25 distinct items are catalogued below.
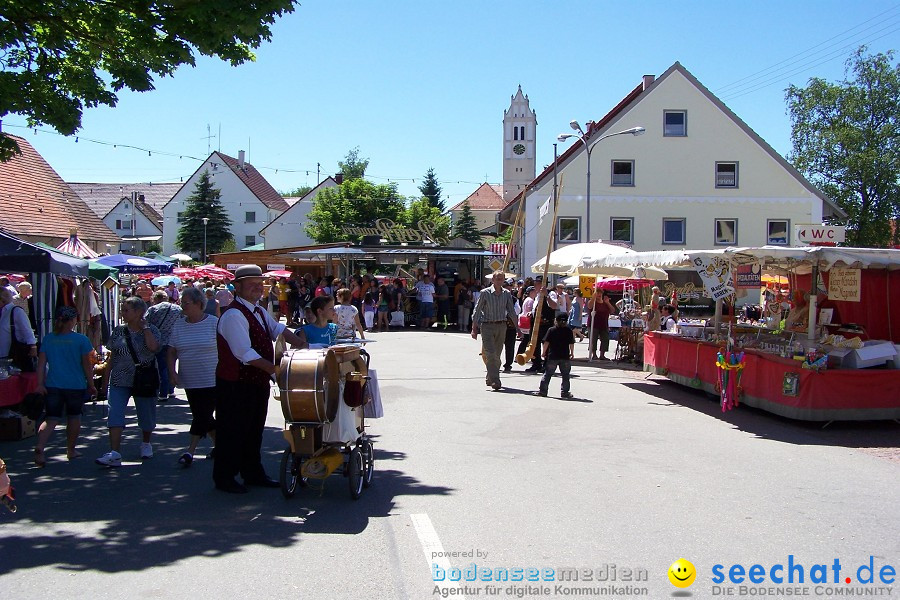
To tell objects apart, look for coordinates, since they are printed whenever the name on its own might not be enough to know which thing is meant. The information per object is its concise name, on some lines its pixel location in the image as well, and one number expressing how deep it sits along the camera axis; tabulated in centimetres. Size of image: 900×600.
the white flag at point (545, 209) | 2174
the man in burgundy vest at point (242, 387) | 712
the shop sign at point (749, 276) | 1348
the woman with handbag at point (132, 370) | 827
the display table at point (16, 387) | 946
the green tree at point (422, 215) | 6800
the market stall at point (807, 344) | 1070
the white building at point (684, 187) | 4062
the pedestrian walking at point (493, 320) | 1400
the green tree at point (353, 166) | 10450
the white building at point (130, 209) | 7431
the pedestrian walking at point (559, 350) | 1307
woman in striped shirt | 824
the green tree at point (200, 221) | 6738
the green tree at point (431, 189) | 9706
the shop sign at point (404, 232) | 3488
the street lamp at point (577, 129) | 2697
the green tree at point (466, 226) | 7994
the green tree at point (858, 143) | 4912
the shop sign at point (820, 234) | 1399
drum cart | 668
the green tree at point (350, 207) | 6519
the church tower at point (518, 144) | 11294
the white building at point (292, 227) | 6994
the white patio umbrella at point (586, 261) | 1802
